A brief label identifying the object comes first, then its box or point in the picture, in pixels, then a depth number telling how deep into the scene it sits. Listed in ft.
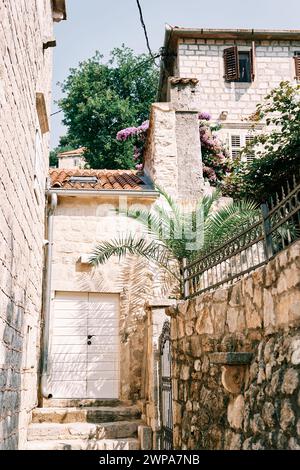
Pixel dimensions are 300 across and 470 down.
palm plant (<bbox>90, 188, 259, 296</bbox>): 28.84
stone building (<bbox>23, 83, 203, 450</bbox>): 30.14
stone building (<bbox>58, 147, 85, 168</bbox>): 102.42
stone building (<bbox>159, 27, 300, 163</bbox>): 52.85
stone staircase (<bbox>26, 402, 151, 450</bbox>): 24.25
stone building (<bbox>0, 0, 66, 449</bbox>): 14.56
